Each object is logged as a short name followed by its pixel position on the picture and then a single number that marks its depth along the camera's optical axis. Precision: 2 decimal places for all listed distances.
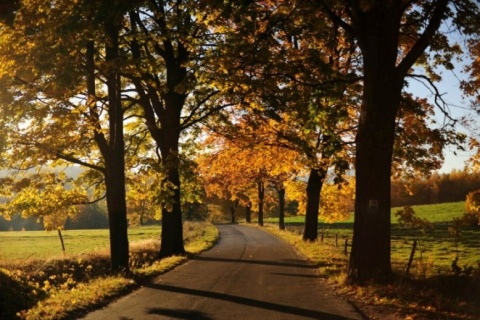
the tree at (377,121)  11.52
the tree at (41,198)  19.95
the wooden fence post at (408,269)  12.24
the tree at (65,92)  10.52
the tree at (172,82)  14.89
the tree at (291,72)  13.01
